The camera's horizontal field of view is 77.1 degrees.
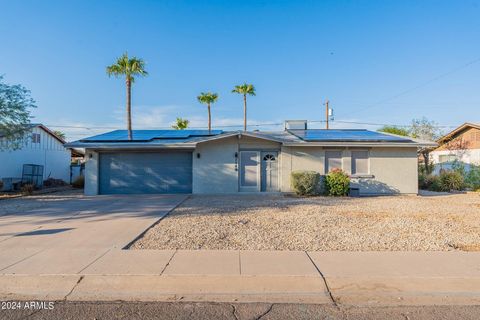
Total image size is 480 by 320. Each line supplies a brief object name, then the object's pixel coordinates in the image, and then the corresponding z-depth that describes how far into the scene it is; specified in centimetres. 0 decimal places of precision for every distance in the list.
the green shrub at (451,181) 1828
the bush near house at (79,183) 2228
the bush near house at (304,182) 1468
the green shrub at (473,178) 1969
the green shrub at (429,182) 1879
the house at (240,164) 1587
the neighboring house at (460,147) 2538
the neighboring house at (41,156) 2086
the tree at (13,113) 1560
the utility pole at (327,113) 3297
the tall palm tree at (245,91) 3694
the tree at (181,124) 3919
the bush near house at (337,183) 1488
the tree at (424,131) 2873
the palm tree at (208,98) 3747
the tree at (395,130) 3116
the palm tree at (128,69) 2416
